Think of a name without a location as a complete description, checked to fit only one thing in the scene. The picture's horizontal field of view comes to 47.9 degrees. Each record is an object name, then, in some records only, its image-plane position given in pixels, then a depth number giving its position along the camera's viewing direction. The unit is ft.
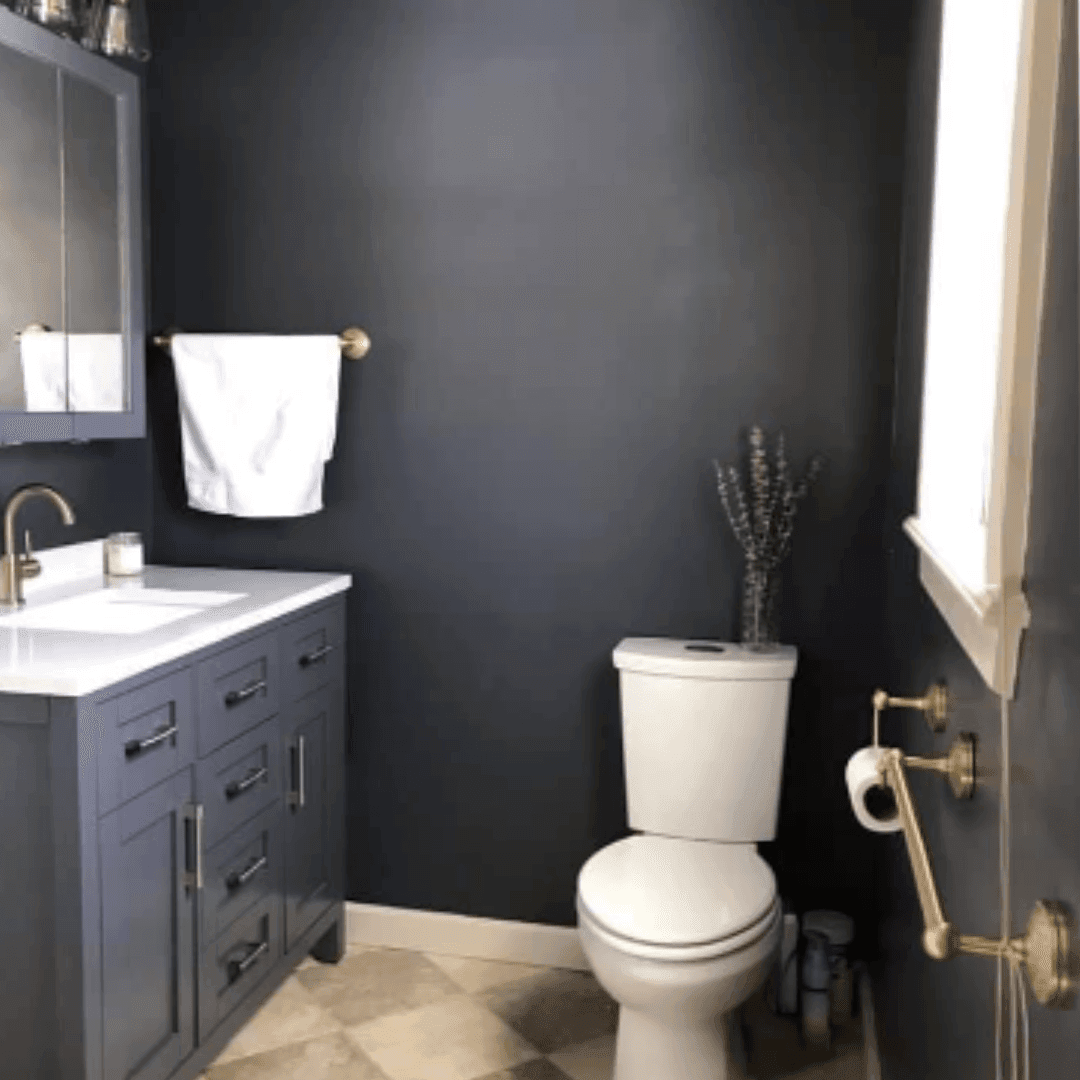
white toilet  6.50
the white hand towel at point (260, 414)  8.65
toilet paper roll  5.00
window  2.88
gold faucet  7.41
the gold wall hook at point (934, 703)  4.50
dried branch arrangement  8.20
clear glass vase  8.18
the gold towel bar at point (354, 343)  8.86
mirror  7.02
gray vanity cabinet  5.74
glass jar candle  8.31
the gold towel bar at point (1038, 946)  2.41
